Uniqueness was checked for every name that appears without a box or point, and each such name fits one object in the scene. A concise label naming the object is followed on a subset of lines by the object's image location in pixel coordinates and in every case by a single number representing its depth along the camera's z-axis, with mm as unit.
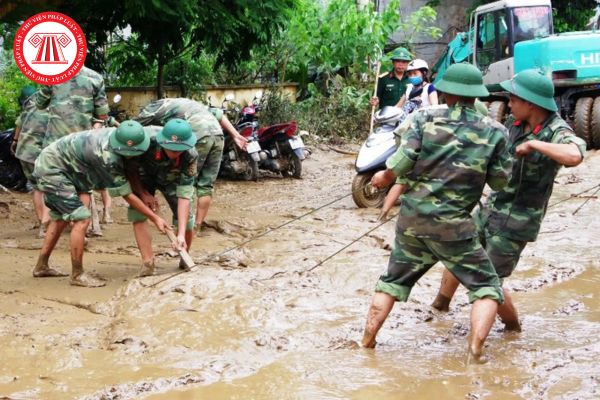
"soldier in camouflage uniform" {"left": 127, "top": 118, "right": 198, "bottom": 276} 6137
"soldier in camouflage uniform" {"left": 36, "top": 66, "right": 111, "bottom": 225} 7809
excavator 13531
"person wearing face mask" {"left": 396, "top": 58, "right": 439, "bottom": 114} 9477
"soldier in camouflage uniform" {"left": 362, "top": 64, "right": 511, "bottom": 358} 4551
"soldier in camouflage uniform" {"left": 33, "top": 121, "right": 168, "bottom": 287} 6121
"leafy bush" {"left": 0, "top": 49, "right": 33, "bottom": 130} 11922
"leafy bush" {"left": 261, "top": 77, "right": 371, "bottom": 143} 15156
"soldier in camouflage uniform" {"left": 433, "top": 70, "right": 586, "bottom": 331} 4781
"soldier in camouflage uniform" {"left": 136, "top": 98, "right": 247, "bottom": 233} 7258
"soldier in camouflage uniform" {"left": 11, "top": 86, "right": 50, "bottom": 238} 8055
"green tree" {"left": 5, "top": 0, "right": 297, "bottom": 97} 9383
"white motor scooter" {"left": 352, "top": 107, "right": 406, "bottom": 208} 9289
